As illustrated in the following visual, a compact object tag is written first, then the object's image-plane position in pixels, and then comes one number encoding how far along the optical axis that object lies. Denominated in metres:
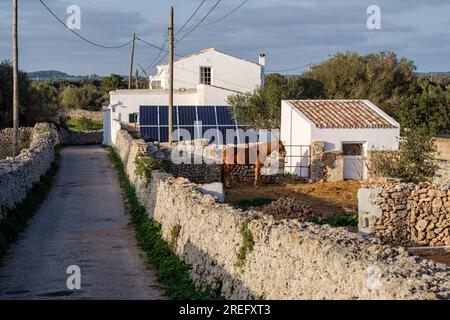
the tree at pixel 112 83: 103.70
